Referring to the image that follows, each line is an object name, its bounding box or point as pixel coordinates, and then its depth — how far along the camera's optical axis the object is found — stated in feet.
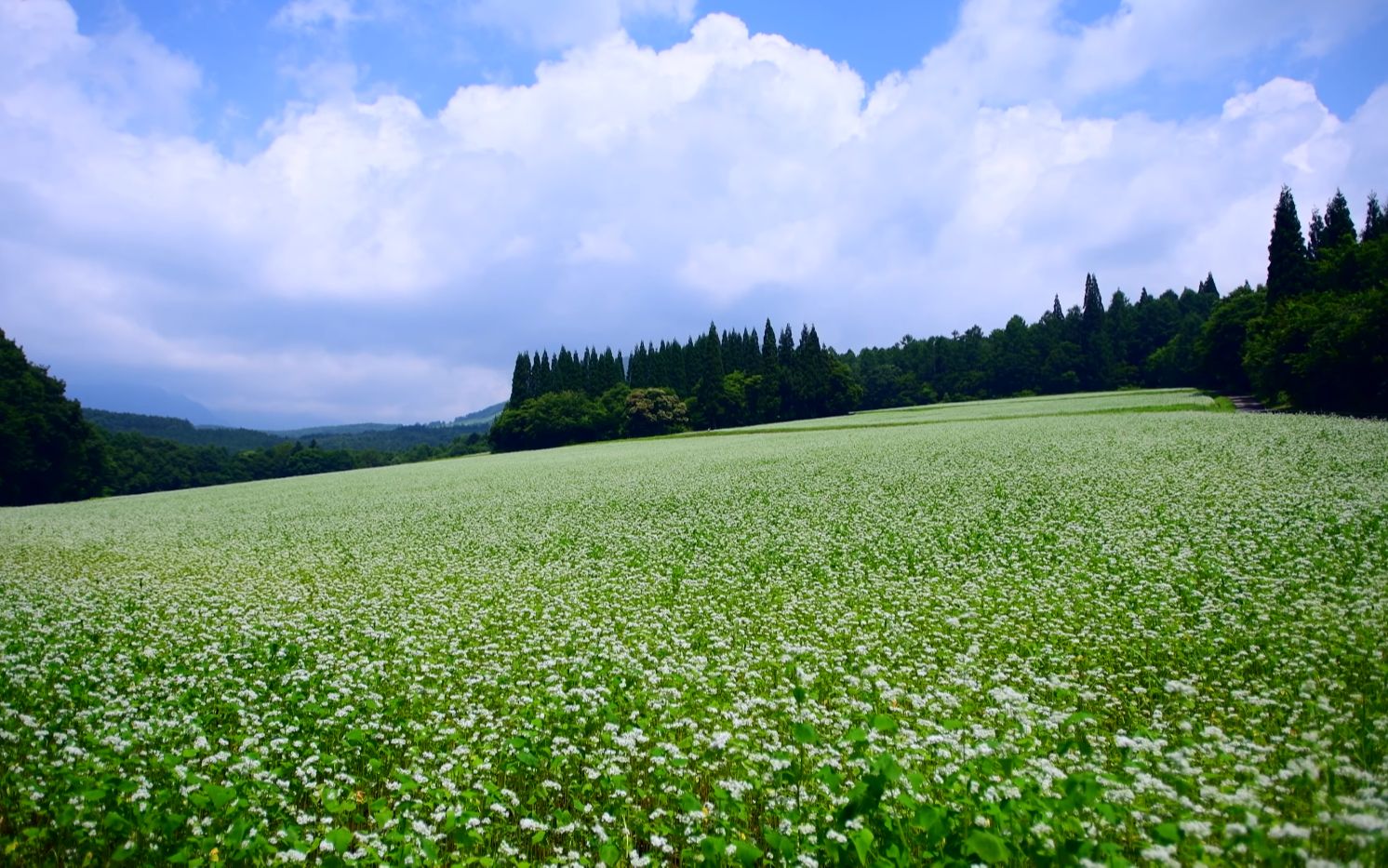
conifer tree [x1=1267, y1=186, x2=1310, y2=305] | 197.77
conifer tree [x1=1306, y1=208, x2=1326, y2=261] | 222.28
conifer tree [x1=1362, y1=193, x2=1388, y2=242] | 202.18
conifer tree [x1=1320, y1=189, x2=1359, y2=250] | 206.17
